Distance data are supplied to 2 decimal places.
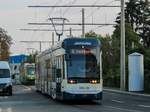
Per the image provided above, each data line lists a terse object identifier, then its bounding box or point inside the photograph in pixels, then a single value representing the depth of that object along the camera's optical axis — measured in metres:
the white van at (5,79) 45.12
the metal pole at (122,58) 51.91
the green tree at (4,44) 109.00
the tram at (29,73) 83.44
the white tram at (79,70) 31.05
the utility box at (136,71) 48.44
